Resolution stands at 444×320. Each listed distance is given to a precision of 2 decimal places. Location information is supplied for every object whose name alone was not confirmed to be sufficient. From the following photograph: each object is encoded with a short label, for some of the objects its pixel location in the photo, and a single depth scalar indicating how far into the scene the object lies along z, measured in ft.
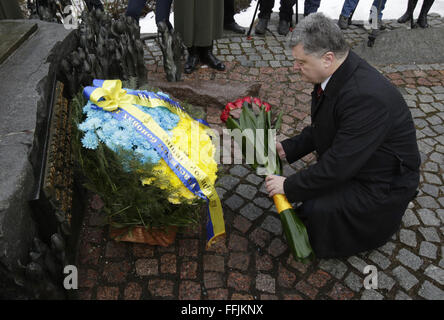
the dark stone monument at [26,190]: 6.41
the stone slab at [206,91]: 14.05
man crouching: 7.18
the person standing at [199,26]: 14.94
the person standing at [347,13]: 20.77
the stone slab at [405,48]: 18.29
